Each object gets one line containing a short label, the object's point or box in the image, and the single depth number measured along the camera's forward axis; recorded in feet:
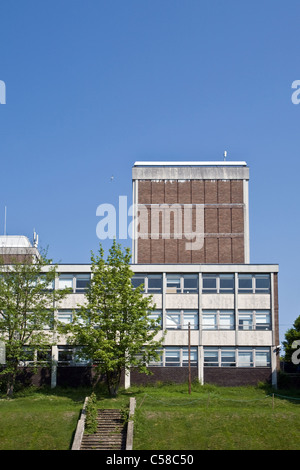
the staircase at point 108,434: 125.08
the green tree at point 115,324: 162.09
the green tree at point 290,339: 194.66
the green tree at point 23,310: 168.04
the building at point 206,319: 191.62
